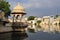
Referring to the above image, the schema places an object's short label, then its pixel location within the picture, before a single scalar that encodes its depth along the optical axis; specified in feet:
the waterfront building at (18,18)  38.47
